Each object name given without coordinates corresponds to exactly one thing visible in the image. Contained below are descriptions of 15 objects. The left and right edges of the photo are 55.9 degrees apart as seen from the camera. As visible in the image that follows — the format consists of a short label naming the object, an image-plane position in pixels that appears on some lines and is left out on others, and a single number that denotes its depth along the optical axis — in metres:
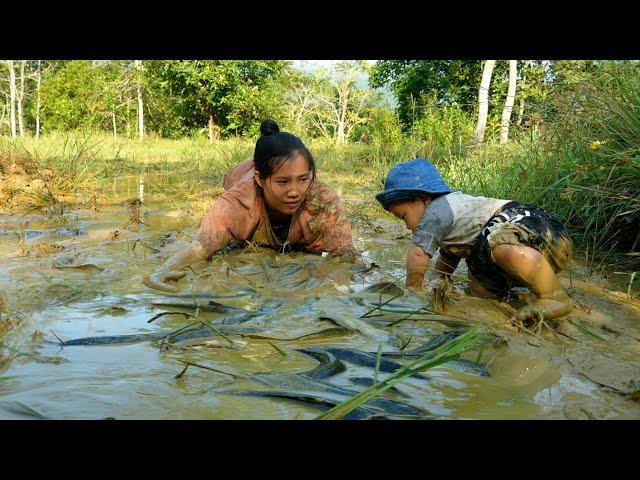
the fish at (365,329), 2.68
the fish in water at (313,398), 1.78
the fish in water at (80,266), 3.91
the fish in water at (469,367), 2.24
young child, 3.05
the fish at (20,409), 1.79
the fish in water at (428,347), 2.41
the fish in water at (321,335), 2.60
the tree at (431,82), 19.97
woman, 3.96
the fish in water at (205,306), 3.07
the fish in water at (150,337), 2.50
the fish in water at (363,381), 2.11
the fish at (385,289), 3.50
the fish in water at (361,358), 2.26
